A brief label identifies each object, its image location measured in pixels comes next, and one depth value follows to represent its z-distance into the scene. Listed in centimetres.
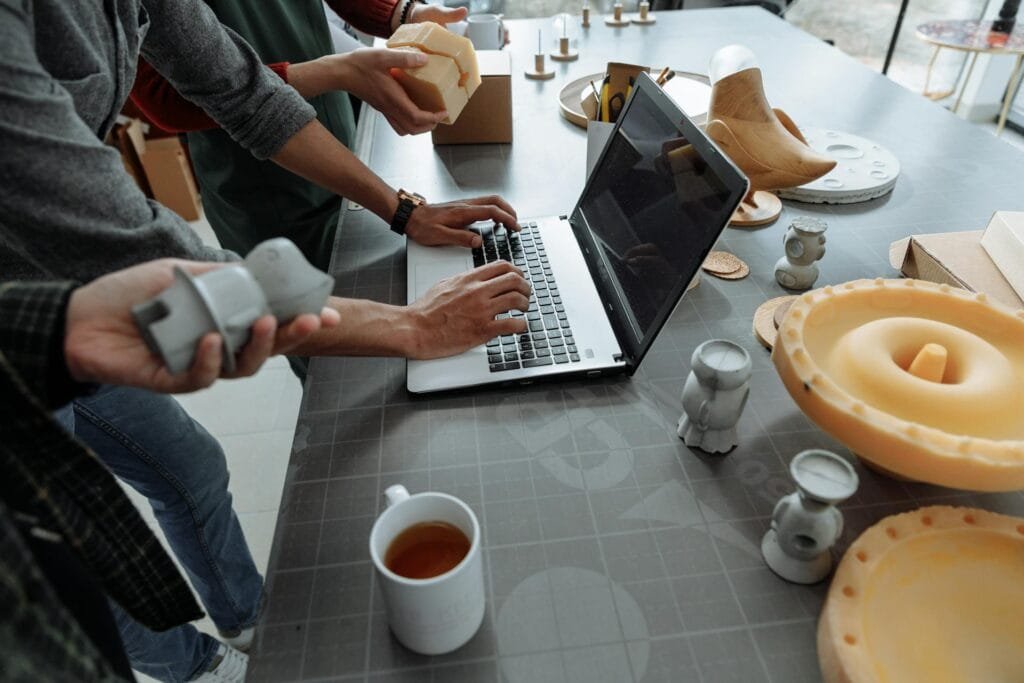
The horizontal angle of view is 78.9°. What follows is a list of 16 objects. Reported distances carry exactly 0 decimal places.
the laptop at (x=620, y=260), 73
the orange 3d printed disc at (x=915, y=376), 57
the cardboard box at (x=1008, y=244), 84
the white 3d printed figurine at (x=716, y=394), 65
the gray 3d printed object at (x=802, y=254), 90
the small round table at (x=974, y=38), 229
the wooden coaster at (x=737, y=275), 98
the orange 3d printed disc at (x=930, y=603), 48
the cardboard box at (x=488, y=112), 136
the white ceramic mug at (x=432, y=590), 49
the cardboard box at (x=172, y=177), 256
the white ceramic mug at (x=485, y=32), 168
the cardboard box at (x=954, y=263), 83
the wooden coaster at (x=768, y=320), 86
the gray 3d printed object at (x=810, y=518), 53
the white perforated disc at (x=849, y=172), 115
